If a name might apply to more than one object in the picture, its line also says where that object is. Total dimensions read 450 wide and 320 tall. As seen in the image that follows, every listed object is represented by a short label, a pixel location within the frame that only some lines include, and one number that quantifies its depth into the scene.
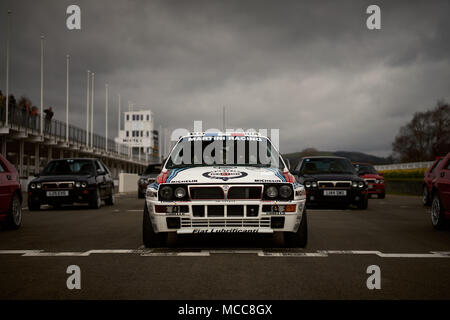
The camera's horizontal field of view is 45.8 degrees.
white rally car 6.54
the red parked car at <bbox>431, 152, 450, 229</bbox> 9.28
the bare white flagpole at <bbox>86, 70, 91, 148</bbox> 52.00
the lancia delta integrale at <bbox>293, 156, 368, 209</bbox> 14.84
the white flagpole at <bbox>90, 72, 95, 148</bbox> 53.16
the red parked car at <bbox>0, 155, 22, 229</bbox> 9.31
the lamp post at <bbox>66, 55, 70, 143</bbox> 43.73
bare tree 78.94
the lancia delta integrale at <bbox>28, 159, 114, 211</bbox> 15.05
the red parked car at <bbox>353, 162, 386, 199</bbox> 24.44
